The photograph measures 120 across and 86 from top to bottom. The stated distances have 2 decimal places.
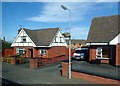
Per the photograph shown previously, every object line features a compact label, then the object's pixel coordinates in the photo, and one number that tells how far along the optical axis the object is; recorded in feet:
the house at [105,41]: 36.27
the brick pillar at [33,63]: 39.31
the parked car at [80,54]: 50.53
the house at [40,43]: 58.33
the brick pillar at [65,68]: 30.01
